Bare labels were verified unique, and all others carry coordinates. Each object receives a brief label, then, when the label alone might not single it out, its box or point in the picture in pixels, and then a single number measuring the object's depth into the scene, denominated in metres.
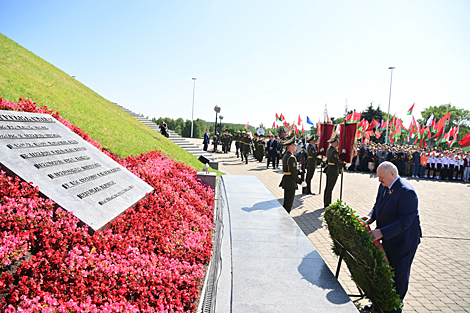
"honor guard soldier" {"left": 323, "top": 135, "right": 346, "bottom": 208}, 8.75
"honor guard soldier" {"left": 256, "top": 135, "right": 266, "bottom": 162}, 21.80
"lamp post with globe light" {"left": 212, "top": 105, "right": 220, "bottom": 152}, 28.46
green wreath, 3.03
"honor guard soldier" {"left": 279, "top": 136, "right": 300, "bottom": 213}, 7.23
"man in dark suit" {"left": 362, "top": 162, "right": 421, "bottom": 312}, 3.39
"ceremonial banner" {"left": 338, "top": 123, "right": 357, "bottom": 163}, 9.03
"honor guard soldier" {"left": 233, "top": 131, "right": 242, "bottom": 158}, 24.67
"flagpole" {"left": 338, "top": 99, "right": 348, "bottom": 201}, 9.12
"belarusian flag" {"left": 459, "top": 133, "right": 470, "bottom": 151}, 11.73
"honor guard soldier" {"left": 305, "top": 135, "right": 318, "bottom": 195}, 11.06
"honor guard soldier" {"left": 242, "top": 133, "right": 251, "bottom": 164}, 20.39
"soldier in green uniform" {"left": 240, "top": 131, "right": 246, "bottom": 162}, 21.30
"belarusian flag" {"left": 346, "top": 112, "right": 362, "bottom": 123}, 24.98
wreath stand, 3.12
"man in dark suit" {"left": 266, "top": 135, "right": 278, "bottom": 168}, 18.38
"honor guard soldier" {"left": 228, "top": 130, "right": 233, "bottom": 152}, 28.37
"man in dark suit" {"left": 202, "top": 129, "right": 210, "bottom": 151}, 26.50
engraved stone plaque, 3.59
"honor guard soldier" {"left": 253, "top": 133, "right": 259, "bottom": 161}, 22.20
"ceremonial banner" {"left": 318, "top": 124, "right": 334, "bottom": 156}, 11.01
